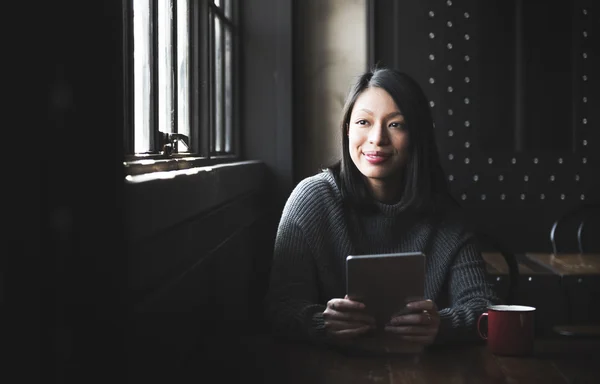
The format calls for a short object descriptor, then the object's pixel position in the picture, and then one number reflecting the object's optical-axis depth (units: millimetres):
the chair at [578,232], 4133
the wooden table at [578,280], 3256
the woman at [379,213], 2225
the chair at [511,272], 2568
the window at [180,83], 1907
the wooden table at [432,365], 1543
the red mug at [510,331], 1708
